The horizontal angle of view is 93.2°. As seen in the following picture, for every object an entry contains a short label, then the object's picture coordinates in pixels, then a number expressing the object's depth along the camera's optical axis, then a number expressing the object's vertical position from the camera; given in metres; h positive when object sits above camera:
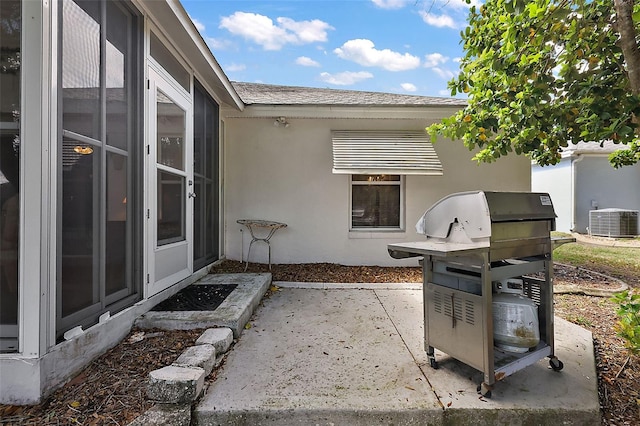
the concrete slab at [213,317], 3.21 -1.13
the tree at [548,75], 2.93 +1.63
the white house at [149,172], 2.12 +0.58
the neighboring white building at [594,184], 12.83 +1.28
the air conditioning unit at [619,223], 11.55 -0.36
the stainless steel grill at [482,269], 2.18 -0.44
